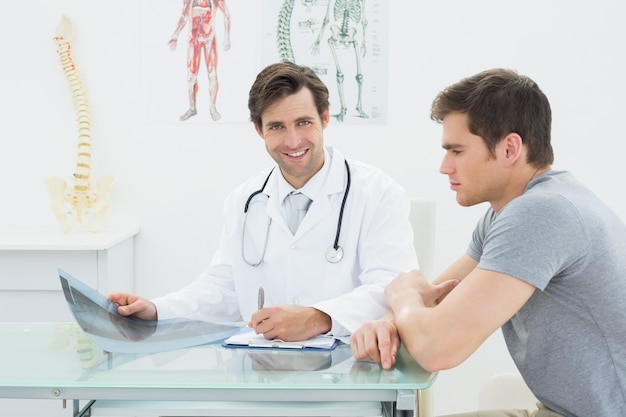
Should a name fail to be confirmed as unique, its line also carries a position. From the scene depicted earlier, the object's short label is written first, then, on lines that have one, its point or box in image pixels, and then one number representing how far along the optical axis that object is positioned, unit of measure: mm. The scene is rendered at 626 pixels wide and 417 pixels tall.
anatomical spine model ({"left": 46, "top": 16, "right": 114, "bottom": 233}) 3960
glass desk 2324
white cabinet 3759
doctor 3026
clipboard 2556
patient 2419
